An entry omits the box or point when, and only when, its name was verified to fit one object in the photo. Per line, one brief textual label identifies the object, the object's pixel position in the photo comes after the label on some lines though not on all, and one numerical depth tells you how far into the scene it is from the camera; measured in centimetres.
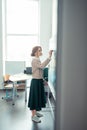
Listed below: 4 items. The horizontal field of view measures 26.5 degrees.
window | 611
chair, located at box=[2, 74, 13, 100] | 507
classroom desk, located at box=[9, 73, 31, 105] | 455
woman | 343
